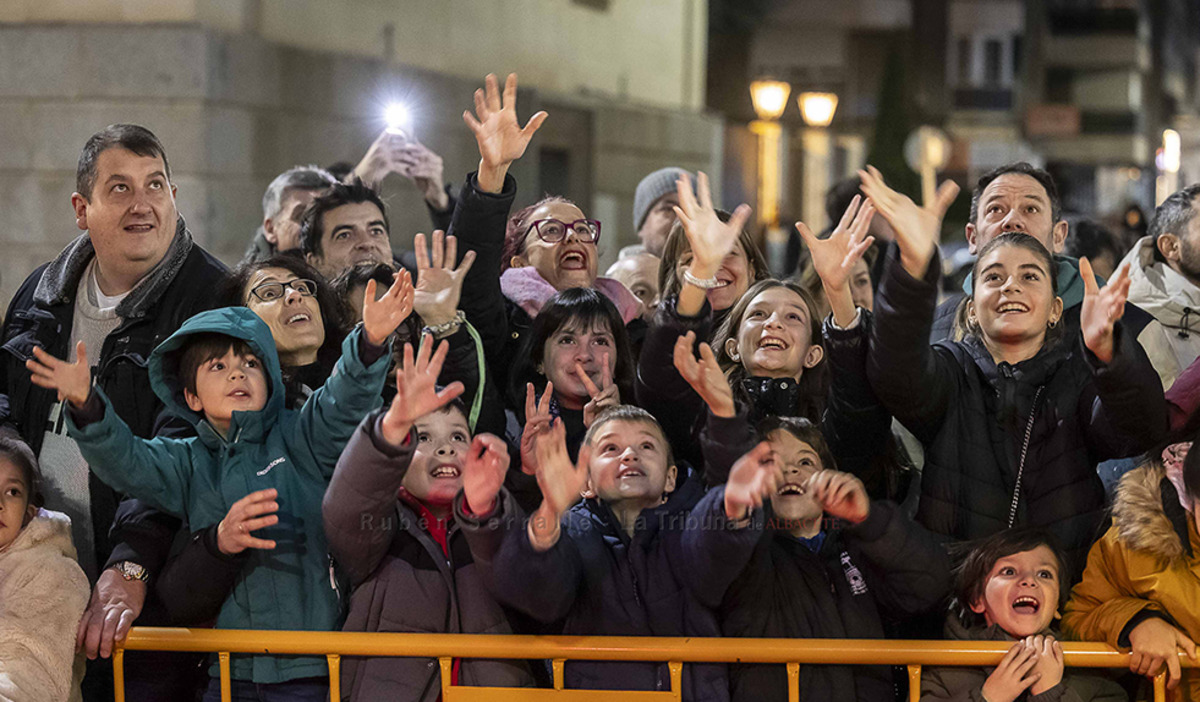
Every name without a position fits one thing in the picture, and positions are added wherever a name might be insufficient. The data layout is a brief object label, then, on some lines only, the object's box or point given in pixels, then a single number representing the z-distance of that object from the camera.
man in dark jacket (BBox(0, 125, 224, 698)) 8.16
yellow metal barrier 6.76
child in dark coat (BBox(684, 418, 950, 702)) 6.83
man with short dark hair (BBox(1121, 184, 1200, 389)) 9.01
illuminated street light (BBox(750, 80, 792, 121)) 25.72
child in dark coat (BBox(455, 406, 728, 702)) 6.72
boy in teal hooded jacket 7.14
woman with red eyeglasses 8.78
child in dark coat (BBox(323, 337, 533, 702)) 6.74
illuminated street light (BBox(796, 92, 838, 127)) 27.66
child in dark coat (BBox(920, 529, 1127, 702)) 6.96
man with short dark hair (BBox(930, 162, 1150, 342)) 9.38
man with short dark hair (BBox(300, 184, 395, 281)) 10.41
